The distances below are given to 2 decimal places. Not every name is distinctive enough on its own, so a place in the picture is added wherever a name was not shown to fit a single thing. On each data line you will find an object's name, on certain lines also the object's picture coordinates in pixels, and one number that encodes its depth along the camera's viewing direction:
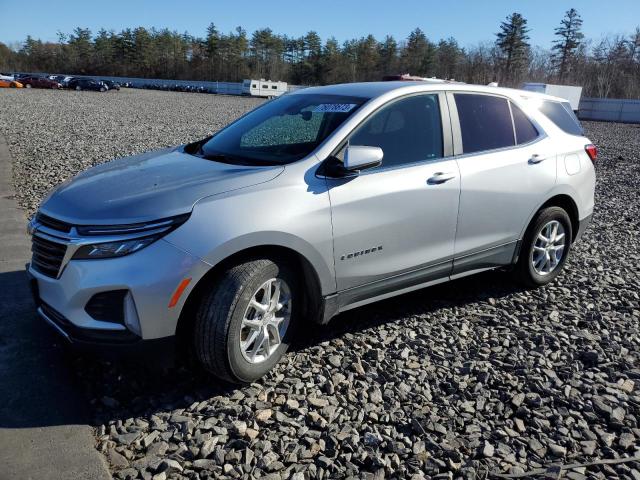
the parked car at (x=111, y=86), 59.03
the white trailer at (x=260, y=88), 65.38
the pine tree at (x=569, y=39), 82.94
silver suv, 2.90
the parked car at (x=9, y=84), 53.72
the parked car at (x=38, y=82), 57.44
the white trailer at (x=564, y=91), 33.22
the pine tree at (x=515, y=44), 83.88
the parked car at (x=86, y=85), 56.96
